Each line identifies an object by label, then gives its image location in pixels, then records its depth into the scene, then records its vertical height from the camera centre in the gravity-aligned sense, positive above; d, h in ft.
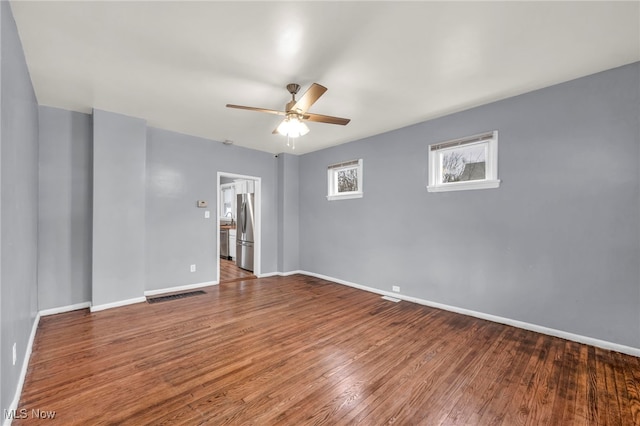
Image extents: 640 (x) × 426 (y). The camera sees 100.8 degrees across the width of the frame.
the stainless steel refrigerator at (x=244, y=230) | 19.51 -1.31
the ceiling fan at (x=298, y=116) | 8.23 +3.37
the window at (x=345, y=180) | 16.07 +2.15
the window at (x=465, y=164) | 10.89 +2.22
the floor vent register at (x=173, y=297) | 13.02 -4.28
